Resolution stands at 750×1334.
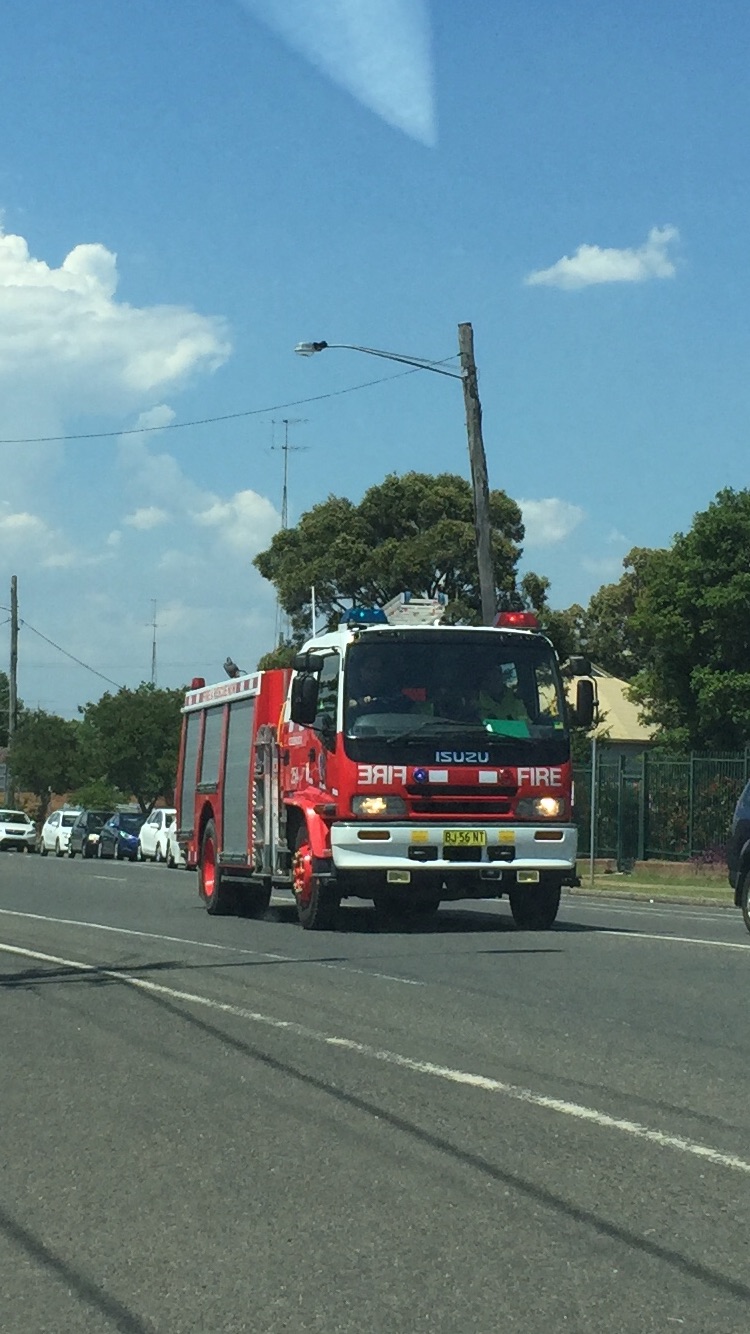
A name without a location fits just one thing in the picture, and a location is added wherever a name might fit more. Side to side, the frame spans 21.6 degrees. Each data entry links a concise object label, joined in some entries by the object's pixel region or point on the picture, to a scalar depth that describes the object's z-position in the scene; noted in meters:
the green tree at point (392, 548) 62.28
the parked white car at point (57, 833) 60.84
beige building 69.69
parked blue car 54.75
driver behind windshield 18.06
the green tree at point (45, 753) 89.56
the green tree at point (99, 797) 85.00
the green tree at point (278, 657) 60.44
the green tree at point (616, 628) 82.00
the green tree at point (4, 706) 147.10
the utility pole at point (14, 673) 76.22
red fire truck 17.88
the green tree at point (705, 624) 42.78
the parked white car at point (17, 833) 65.44
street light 30.20
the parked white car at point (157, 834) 51.22
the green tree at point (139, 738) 76.31
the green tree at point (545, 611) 64.12
